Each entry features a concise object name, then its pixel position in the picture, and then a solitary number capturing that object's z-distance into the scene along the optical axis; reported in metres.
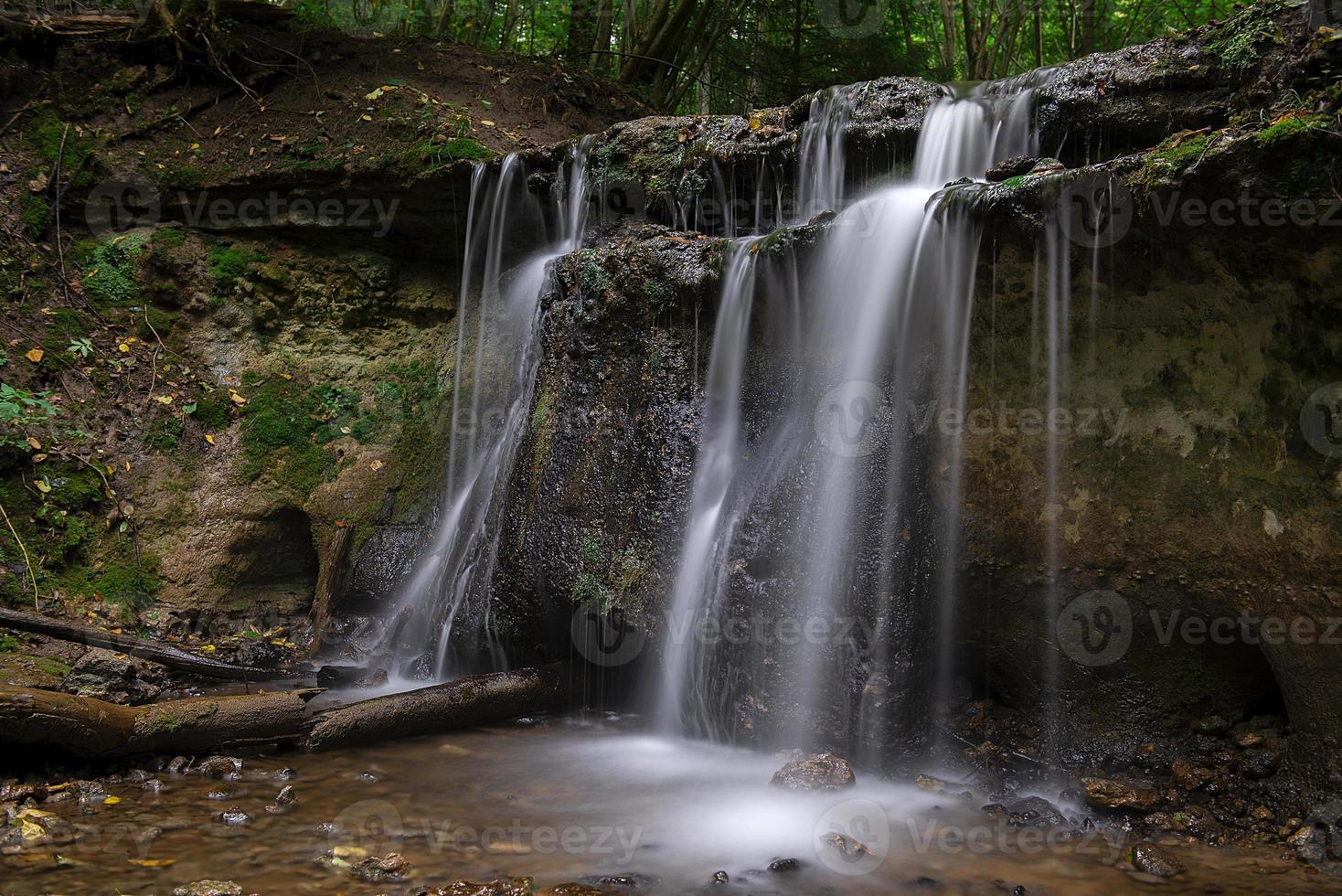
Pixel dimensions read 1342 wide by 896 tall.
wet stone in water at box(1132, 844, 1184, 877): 3.40
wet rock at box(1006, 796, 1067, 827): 3.89
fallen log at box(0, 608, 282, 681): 4.78
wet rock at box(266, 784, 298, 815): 3.80
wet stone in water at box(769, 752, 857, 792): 4.16
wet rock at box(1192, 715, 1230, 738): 4.23
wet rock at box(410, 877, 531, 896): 3.14
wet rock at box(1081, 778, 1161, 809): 3.93
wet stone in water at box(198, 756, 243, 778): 4.16
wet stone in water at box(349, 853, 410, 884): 3.24
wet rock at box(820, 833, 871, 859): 3.53
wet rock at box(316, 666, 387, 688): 5.86
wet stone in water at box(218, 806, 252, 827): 3.63
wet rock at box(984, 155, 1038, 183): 4.79
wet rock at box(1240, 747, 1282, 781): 3.95
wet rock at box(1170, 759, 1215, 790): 4.03
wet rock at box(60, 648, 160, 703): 4.74
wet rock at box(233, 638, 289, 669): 6.32
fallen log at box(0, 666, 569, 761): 3.83
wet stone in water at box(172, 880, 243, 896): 3.02
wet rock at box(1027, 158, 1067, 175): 4.49
